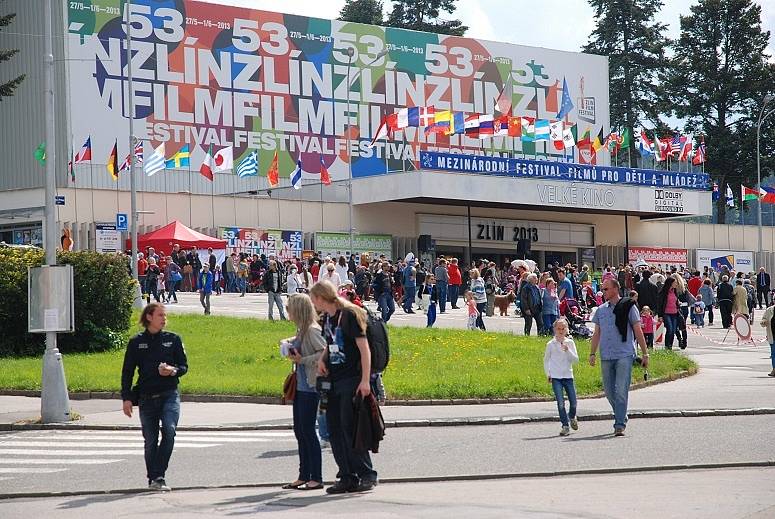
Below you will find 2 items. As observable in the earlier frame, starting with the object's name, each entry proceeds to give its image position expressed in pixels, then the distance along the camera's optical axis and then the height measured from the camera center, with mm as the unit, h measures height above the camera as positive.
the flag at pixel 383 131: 58681 +6283
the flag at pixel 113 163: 51344 +4277
